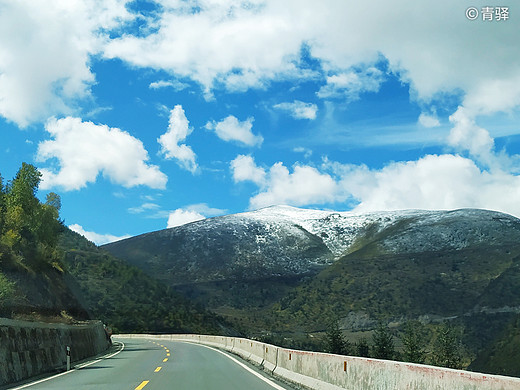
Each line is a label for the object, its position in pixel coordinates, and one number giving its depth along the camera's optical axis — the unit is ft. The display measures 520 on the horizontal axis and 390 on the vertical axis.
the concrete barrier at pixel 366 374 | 21.66
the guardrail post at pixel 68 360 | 64.84
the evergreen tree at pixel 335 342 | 304.30
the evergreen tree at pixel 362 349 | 294.13
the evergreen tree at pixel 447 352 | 279.16
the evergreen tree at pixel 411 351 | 282.56
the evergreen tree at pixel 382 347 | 296.71
